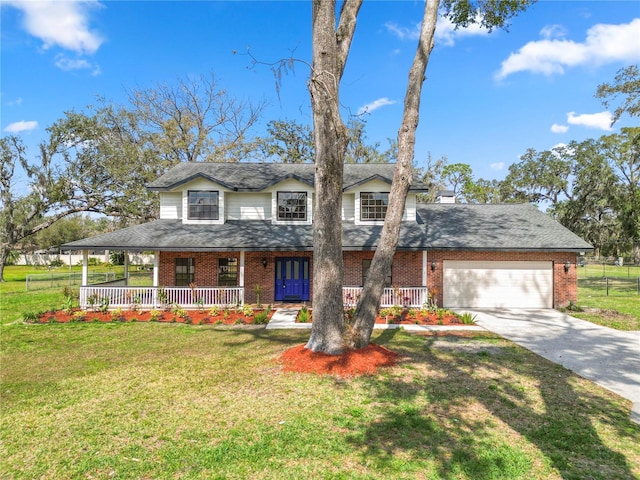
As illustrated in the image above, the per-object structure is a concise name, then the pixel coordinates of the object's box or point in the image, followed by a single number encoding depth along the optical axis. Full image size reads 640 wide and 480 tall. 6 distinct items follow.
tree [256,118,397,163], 33.38
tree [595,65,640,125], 18.64
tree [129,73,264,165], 27.84
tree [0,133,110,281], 27.14
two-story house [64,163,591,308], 13.90
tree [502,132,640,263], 35.88
